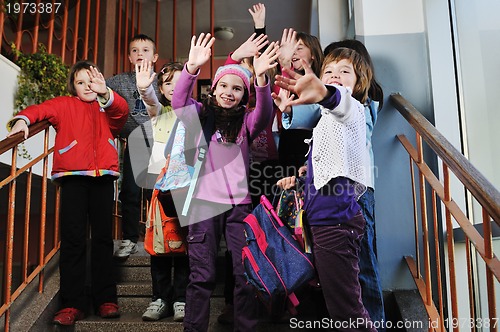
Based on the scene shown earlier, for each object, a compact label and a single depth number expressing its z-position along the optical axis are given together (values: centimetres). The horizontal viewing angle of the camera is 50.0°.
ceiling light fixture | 712
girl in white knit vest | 175
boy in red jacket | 248
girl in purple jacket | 206
